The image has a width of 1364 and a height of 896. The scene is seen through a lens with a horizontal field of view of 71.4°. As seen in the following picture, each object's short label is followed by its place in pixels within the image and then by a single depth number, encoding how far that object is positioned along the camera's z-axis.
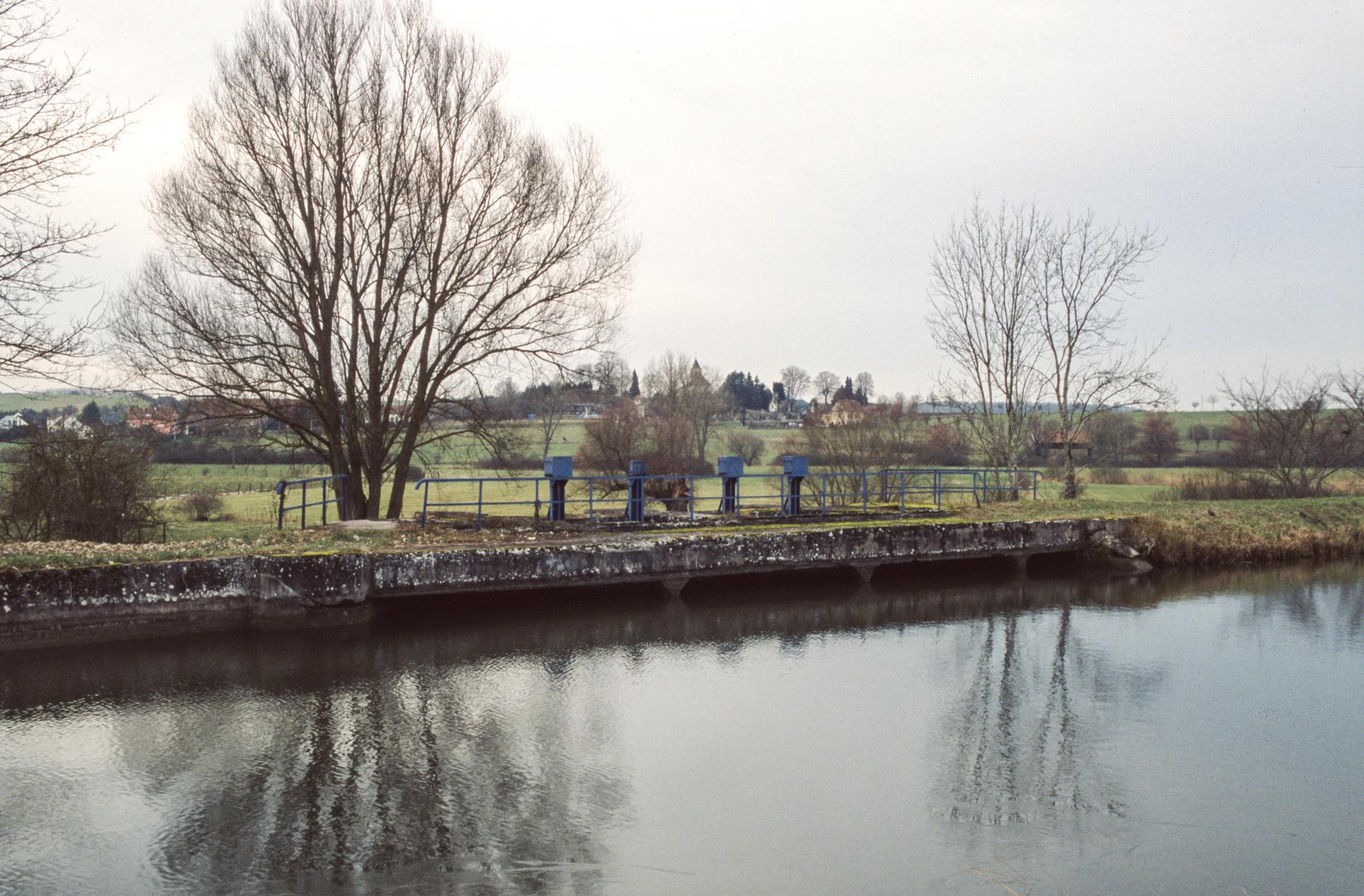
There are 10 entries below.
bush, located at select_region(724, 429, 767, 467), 46.88
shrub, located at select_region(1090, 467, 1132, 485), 34.19
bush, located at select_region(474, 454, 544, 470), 19.25
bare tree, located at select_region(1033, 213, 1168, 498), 25.45
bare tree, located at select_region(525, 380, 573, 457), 20.05
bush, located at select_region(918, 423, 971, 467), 35.41
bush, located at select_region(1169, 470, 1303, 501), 27.78
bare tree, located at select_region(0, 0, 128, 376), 10.98
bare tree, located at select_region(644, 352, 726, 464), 44.06
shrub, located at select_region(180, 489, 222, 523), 21.61
